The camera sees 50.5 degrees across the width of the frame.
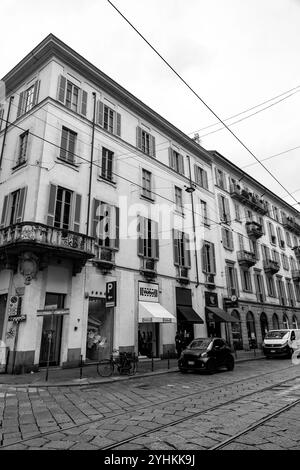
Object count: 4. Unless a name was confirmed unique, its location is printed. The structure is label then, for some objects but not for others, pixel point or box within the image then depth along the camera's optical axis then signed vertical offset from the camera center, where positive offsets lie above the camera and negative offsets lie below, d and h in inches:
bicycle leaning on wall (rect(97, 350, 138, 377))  510.0 -26.9
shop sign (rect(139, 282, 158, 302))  746.9 +124.6
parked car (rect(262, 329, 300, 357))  800.3 +3.0
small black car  532.1 -16.6
